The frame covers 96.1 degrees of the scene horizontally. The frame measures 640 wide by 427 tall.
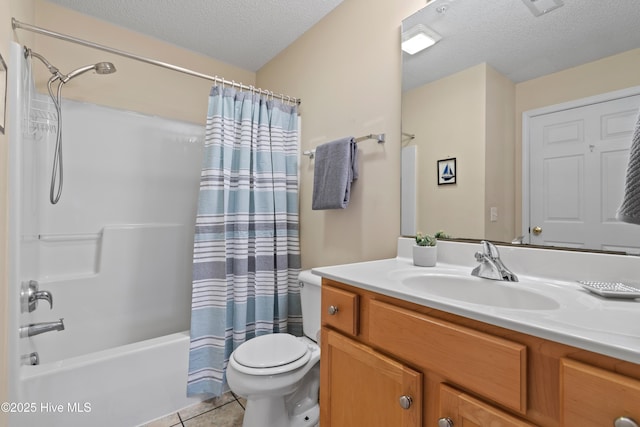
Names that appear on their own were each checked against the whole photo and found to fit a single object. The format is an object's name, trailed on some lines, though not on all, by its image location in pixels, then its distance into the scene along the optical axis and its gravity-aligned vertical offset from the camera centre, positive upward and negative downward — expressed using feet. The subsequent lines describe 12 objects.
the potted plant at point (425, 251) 3.90 -0.47
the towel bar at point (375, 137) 4.84 +1.35
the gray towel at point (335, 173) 4.99 +0.78
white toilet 3.83 -2.18
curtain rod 3.95 +2.74
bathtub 3.92 -2.58
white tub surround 3.82 -0.80
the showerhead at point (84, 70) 4.86 +2.49
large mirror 2.88 +1.18
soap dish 2.30 -0.61
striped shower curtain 5.29 -0.35
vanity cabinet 1.57 -1.10
